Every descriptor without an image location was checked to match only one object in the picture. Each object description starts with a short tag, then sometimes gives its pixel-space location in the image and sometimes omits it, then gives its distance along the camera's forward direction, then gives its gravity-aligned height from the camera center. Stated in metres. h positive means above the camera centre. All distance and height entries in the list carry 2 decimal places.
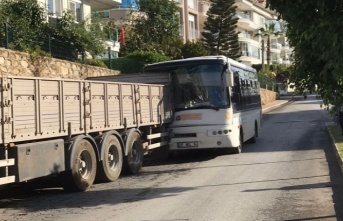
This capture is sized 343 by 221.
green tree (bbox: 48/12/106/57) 24.52 +3.15
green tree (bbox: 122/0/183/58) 41.56 +5.59
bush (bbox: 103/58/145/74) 30.58 +2.12
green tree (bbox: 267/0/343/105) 6.33 +0.87
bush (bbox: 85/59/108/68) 25.72 +1.97
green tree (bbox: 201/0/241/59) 64.94 +8.29
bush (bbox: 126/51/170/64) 31.61 +2.65
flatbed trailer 8.98 -0.46
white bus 15.84 -0.05
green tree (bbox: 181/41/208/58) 42.97 +4.02
